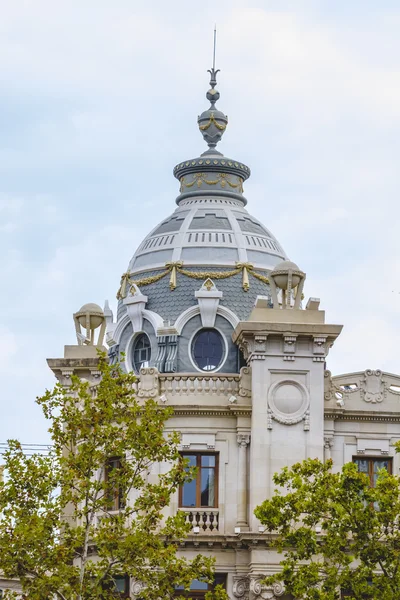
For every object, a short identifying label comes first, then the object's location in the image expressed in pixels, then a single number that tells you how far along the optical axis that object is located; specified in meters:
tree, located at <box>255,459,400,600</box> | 48.09
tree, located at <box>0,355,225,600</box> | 46.97
